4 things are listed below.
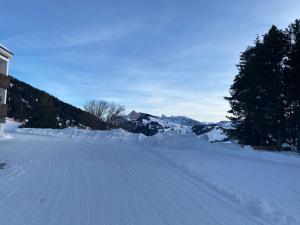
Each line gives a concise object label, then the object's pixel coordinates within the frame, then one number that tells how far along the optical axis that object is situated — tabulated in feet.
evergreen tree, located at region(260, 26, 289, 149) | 62.57
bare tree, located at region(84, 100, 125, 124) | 185.44
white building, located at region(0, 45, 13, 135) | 74.85
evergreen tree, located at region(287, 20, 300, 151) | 58.81
